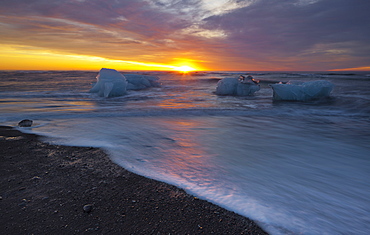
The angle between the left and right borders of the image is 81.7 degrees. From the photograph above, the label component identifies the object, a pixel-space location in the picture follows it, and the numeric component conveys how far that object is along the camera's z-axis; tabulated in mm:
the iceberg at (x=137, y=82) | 17161
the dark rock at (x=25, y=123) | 4664
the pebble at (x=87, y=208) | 1745
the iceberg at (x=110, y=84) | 11625
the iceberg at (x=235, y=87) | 13141
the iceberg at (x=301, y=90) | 10461
